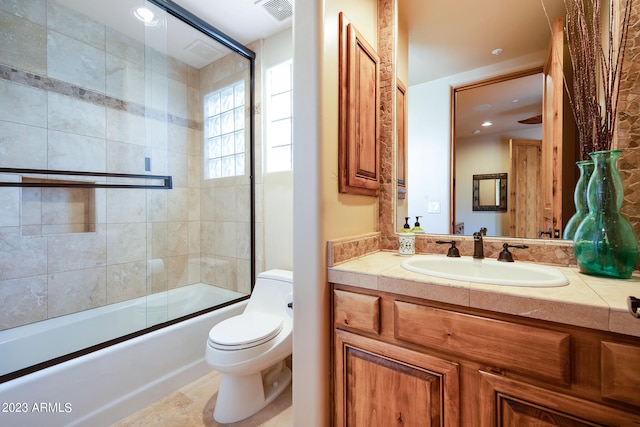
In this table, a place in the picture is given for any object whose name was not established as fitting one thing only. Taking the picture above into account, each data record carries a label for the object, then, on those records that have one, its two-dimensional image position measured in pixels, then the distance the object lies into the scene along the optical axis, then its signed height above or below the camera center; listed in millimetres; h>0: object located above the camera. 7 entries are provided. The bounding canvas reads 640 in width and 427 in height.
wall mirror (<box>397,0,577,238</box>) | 1181 +584
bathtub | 1254 -856
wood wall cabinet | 1131 +460
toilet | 1370 -776
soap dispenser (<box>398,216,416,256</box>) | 1331 -167
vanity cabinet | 642 -469
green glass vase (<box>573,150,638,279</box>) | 846 -62
